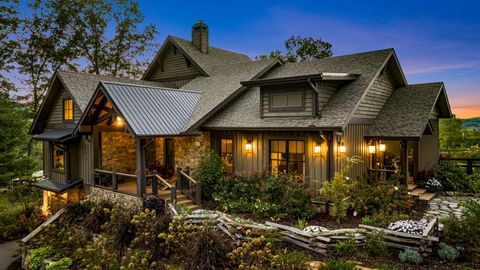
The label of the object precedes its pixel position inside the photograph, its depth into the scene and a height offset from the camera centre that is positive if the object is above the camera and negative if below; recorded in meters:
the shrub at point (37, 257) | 8.93 -3.74
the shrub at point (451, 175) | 12.55 -1.90
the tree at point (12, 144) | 16.94 -0.60
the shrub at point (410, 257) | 6.40 -2.71
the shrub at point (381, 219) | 7.90 -2.41
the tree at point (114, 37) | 23.97 +7.96
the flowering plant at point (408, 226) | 7.16 -2.32
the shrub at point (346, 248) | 7.00 -2.74
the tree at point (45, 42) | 22.14 +6.91
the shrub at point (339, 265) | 5.85 -2.66
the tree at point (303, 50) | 27.73 +7.65
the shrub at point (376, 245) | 6.91 -2.65
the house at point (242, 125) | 10.45 +0.26
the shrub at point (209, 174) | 11.52 -1.62
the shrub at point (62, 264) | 8.06 -3.57
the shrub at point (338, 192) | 9.12 -1.86
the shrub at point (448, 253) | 6.37 -2.62
